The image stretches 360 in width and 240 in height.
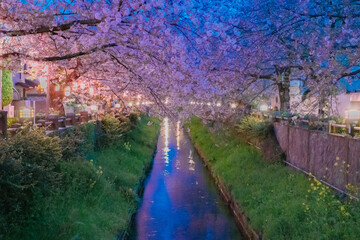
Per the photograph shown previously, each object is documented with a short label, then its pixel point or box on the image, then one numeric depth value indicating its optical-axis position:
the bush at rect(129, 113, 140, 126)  28.42
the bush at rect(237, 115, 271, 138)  17.43
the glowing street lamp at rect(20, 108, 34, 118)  12.52
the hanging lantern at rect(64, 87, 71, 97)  16.56
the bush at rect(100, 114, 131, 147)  18.67
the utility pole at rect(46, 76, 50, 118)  15.43
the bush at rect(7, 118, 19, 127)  13.34
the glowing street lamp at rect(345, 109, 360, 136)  10.31
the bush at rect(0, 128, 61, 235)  6.36
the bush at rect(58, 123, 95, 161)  11.30
